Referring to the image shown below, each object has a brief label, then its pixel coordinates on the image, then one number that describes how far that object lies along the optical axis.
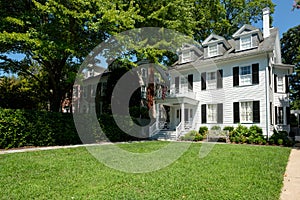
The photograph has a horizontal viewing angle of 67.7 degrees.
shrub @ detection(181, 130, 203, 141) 16.54
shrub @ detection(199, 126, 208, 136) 17.47
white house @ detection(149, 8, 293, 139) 15.91
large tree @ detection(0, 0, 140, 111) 11.12
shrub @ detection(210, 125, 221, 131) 17.01
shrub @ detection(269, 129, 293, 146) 14.11
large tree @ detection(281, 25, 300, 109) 31.71
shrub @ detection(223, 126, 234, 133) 16.43
